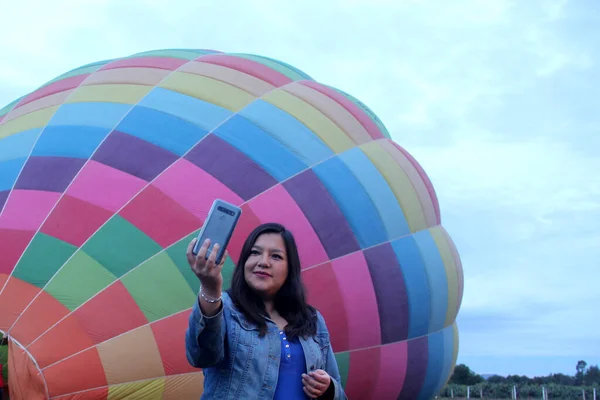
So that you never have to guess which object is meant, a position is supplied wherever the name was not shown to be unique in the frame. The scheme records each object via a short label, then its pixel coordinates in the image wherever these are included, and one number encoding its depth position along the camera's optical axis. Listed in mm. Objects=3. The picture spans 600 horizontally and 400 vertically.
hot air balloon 4488
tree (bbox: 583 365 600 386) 36919
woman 2088
